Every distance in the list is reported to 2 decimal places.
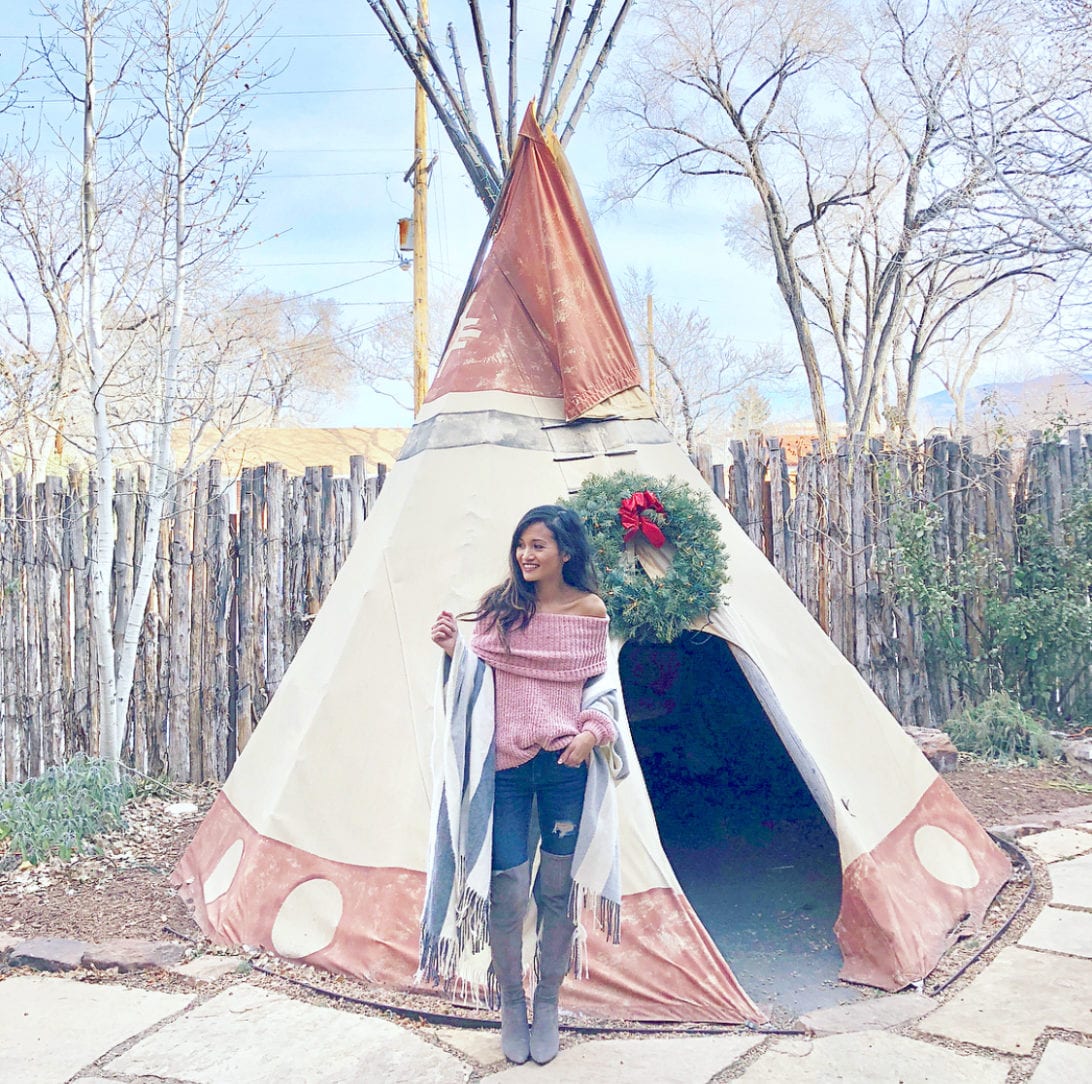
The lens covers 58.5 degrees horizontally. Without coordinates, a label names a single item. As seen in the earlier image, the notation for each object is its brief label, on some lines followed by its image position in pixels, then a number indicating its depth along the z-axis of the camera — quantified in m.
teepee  2.99
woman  2.51
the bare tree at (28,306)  4.86
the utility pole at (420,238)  12.24
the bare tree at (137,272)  4.71
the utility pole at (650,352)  22.78
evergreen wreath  3.23
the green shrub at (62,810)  4.24
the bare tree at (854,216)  13.09
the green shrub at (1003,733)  5.64
